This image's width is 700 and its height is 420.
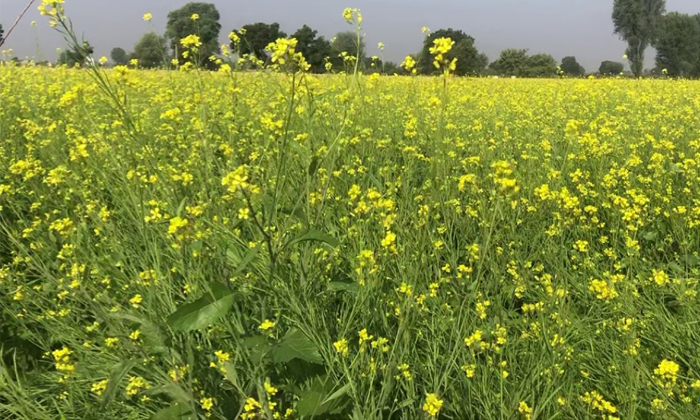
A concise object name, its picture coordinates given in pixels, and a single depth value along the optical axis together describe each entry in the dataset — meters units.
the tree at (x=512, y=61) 28.68
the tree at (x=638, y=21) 50.69
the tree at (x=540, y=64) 29.36
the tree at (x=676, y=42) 53.75
